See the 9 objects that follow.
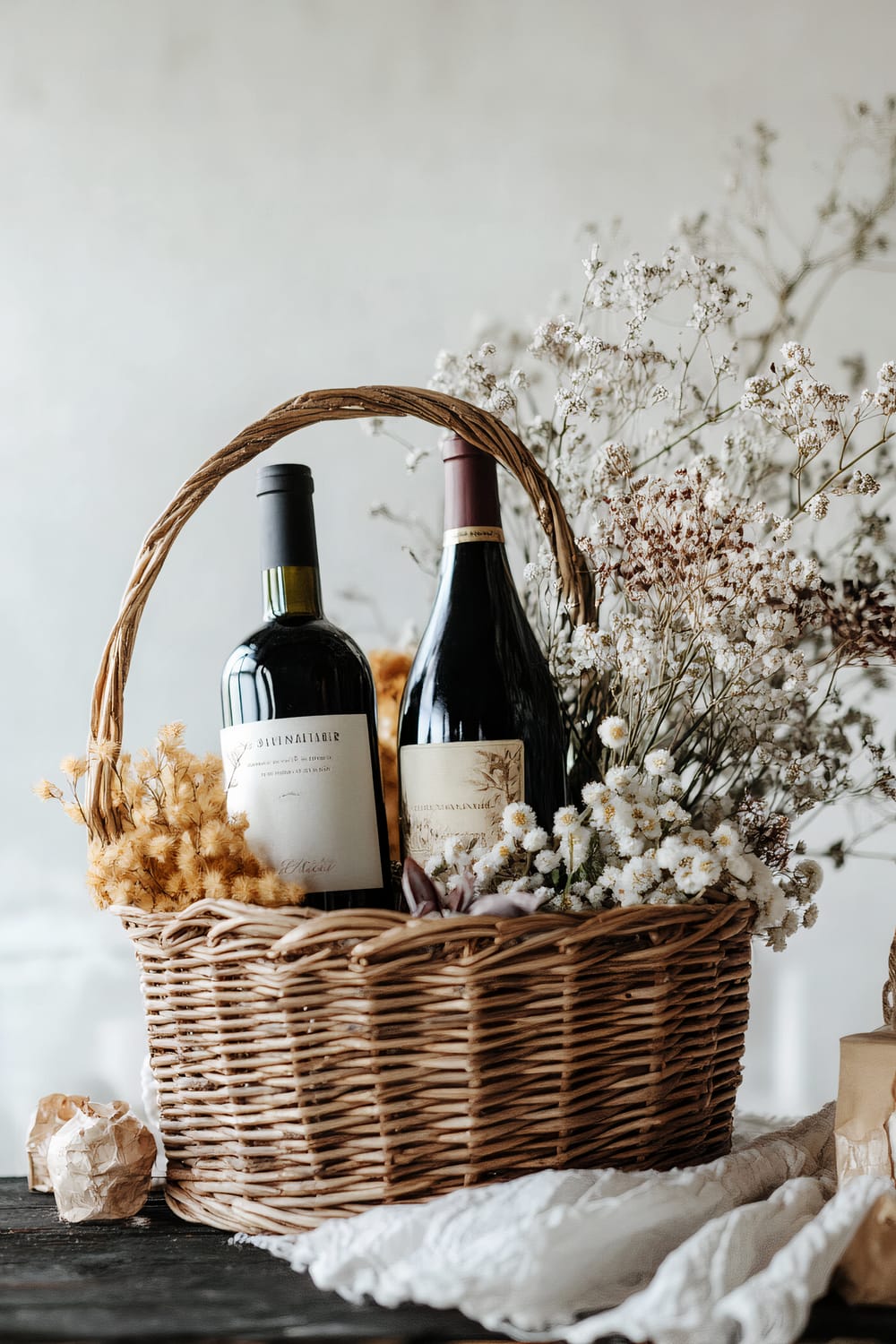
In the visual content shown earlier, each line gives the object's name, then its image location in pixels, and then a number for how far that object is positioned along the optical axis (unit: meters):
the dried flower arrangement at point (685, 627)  0.68
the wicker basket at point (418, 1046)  0.60
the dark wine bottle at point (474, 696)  0.77
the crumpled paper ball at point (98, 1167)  0.73
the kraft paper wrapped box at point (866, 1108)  0.64
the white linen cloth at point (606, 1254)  0.51
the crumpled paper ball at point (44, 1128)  0.84
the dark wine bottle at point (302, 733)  0.74
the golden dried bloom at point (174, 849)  0.70
